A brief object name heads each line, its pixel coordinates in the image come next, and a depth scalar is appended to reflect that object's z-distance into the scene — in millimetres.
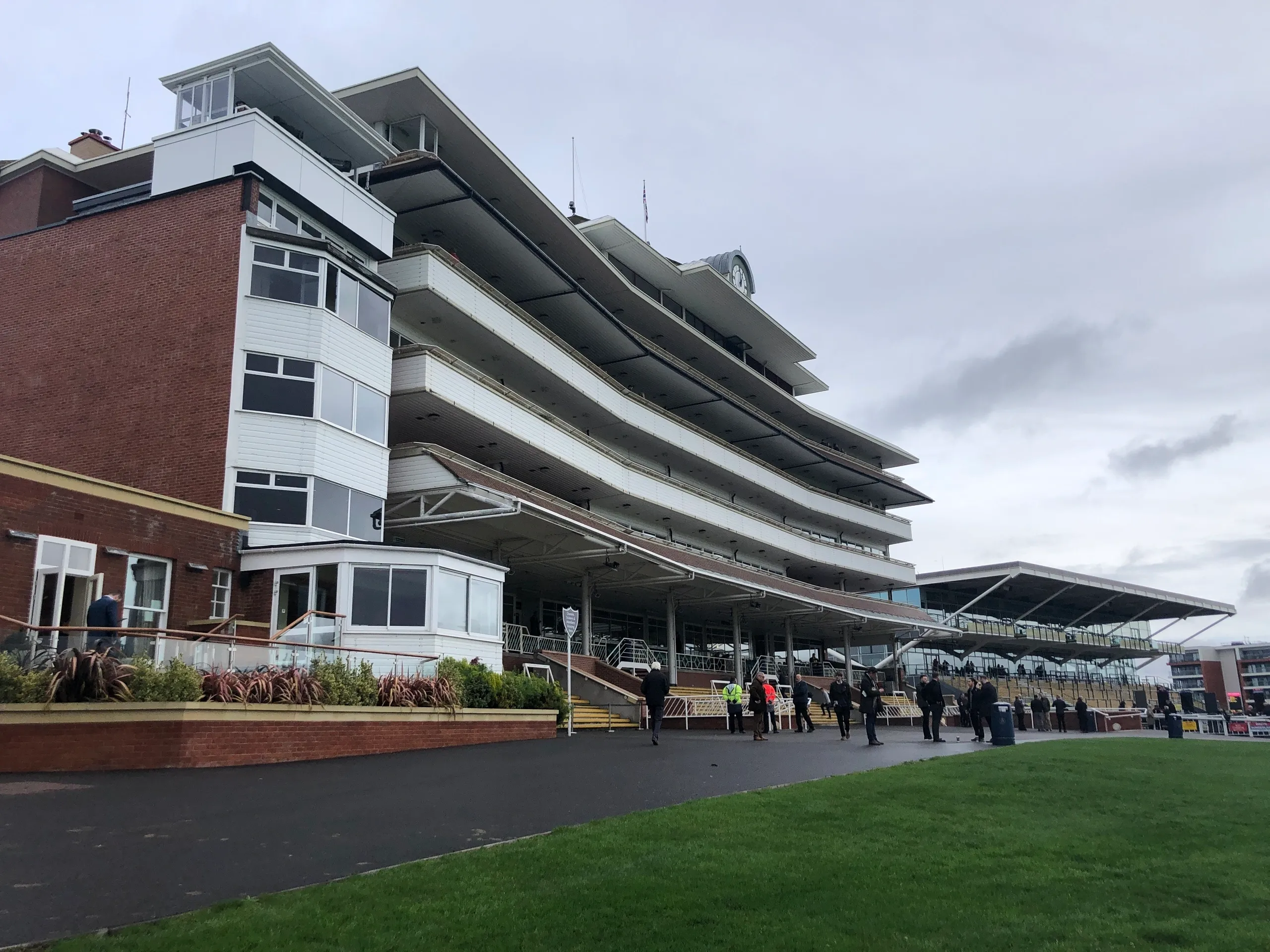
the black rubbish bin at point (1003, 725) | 23078
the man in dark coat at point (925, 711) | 24172
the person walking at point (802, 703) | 27188
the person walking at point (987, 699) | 24266
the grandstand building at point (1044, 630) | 69125
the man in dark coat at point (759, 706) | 22909
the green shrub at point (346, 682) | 16453
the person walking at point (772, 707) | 28444
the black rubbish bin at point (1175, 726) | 30375
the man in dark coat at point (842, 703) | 23719
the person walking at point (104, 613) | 15039
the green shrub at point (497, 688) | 19625
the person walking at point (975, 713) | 25062
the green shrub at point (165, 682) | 13984
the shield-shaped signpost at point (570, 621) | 22438
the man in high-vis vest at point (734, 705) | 25406
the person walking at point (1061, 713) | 38312
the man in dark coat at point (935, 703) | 23156
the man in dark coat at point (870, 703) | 21359
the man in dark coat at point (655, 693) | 21016
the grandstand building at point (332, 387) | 20750
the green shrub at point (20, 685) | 12984
